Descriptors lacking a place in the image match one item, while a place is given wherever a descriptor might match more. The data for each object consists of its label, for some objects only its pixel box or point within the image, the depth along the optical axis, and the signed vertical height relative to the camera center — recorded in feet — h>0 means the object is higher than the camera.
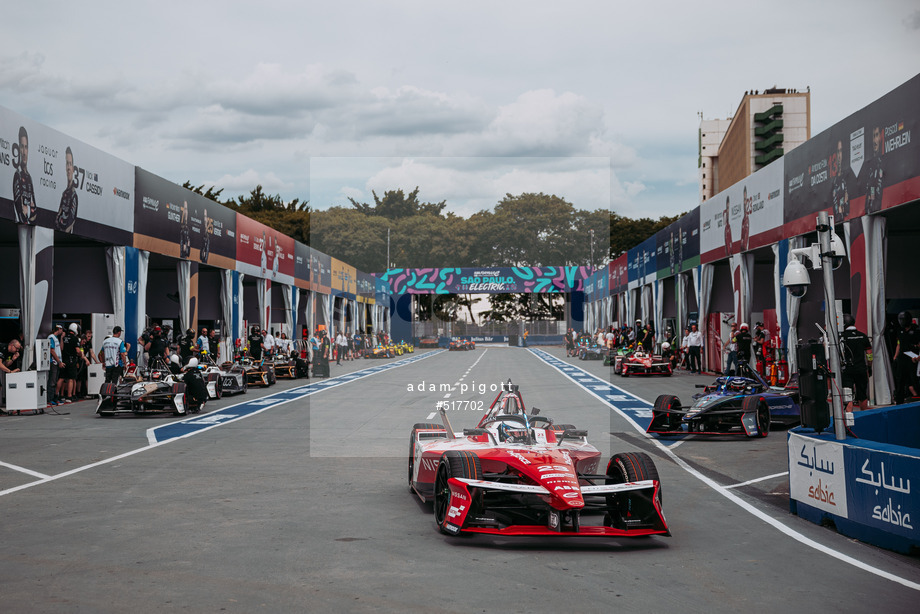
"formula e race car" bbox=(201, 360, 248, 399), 72.59 -4.45
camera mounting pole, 28.09 +1.05
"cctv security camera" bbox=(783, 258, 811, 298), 30.68 +1.72
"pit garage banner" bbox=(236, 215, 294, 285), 123.65 +12.14
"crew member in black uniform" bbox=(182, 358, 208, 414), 59.67 -4.07
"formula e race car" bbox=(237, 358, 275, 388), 89.20 -4.56
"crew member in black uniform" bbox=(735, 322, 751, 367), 85.10 -1.51
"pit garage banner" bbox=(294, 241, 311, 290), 152.05 +11.41
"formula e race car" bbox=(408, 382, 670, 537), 21.99 -4.34
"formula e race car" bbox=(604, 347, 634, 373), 107.04 -3.71
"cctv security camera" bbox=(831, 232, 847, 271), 29.55 +2.61
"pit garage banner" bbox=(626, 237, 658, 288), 146.92 +12.01
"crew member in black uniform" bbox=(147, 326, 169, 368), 73.36 -1.29
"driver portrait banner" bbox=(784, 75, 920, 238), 57.41 +12.42
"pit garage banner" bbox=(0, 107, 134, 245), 64.95 +12.60
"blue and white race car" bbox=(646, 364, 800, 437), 47.03 -4.86
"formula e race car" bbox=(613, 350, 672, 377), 103.09 -4.54
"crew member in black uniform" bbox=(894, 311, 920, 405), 58.85 -2.56
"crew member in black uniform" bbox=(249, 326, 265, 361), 100.53 -1.95
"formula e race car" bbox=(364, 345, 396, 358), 172.65 -4.69
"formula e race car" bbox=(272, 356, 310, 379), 101.81 -4.61
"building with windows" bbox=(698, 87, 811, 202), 267.39 +65.43
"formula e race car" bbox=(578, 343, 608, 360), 159.22 -4.58
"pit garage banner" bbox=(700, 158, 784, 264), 84.28 +12.32
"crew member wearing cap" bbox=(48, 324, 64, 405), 65.82 -1.97
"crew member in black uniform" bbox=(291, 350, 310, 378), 101.96 -4.39
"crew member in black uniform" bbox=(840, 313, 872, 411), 51.67 -2.00
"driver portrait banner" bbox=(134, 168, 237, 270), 90.43 +12.62
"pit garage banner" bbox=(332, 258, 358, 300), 168.04 +10.06
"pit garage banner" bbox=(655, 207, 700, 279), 116.47 +12.03
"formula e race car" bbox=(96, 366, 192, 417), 57.98 -4.55
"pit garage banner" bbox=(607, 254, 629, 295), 179.83 +11.58
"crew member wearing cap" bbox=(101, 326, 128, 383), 70.85 -2.07
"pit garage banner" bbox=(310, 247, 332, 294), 157.49 +11.01
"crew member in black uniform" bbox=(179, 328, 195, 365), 83.46 -1.59
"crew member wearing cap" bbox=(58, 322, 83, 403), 67.93 -2.44
